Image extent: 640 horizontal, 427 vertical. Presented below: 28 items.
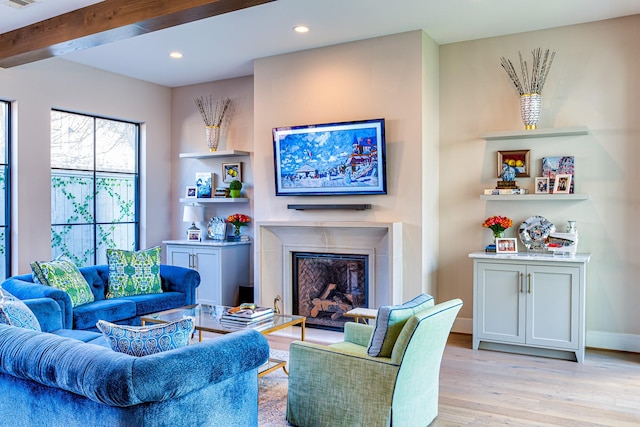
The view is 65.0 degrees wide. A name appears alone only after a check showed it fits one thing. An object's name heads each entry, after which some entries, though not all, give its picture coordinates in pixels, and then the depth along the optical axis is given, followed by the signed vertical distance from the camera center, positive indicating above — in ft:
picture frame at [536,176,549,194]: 15.36 +0.73
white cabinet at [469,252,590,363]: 13.78 -2.72
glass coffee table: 11.30 -2.73
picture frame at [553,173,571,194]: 15.06 +0.72
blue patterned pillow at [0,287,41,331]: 8.63 -1.91
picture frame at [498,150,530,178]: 15.85 +1.50
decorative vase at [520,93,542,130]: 15.15 +3.01
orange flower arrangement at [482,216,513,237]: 15.61 -0.50
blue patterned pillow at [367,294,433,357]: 8.63 -2.08
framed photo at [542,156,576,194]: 15.25 +1.24
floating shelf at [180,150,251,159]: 20.22 +2.22
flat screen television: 16.02 +1.65
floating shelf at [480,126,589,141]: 14.65 +2.25
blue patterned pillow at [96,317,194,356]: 7.01 -1.83
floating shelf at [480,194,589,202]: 14.68 +0.33
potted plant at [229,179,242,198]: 20.45 +0.78
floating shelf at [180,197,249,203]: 20.33 +0.33
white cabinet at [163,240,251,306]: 19.42 -2.24
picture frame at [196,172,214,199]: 21.27 +0.98
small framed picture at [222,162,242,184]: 20.94 +1.53
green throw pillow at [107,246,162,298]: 15.75 -2.10
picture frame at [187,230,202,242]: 20.72 -1.13
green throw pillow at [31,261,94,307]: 13.60 -1.95
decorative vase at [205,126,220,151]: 20.99 +3.02
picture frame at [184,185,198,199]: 21.86 +0.70
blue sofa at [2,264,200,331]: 12.92 -2.75
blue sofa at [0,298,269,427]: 6.04 -2.26
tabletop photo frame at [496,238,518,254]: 15.40 -1.18
